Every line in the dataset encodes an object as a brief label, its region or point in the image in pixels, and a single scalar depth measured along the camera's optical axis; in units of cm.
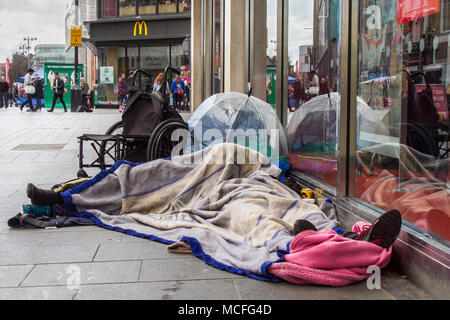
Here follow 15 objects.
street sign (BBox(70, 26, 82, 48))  2433
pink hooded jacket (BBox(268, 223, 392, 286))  280
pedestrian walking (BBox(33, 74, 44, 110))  2439
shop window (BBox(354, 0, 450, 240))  283
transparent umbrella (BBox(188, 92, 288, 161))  580
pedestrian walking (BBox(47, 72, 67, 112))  2353
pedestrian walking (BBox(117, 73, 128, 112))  2494
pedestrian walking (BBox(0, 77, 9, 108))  2878
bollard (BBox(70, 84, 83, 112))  2456
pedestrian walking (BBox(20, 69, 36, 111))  2384
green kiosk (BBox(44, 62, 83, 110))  2753
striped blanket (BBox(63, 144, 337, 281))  357
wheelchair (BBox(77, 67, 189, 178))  601
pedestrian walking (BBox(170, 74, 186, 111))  2175
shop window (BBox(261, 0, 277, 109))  662
